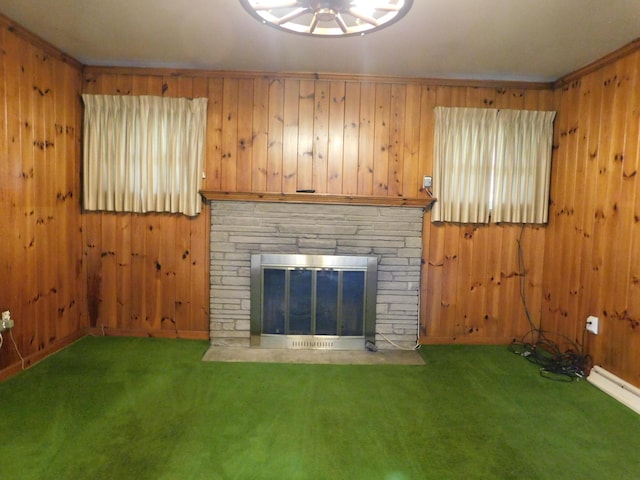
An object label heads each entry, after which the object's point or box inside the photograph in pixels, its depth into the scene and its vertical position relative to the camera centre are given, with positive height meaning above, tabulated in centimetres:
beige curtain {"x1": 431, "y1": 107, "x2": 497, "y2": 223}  333 +55
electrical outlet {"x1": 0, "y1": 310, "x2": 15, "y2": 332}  248 -74
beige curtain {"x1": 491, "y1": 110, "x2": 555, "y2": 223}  334 +56
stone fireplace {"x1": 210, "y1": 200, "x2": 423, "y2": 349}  332 -25
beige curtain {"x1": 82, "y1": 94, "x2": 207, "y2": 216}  327 +56
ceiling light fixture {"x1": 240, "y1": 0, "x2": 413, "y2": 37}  178 +104
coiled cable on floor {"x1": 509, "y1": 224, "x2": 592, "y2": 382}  289 -109
